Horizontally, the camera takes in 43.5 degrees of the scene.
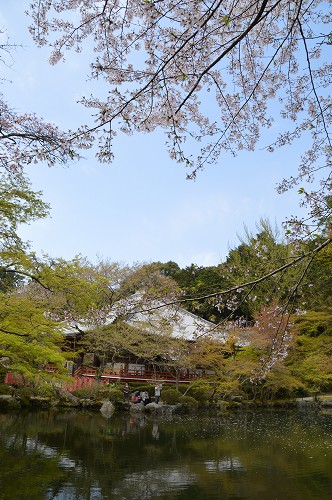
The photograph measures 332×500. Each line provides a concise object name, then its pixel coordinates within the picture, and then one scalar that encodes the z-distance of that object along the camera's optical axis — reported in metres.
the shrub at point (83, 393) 14.19
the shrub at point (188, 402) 15.45
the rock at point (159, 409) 14.56
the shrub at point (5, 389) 12.92
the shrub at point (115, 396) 14.54
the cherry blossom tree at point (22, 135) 5.07
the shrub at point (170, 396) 15.43
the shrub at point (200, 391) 16.38
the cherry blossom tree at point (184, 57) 2.62
